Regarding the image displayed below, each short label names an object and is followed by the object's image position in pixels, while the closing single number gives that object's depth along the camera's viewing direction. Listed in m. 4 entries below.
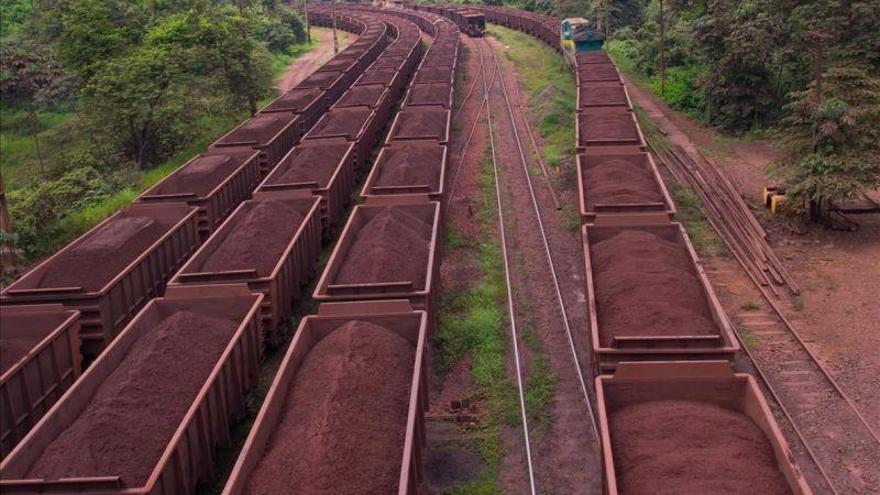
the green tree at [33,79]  31.06
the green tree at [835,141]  18.17
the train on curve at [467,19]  58.22
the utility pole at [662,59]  35.53
